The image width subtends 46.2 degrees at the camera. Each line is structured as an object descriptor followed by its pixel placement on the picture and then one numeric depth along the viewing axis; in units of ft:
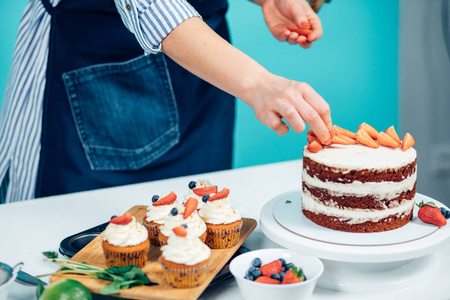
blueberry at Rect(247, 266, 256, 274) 3.51
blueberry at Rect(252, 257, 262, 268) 3.62
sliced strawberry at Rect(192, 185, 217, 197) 4.67
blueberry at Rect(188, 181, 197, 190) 4.83
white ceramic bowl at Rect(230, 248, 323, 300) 3.26
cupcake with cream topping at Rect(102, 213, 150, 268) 3.87
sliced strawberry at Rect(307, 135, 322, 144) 4.42
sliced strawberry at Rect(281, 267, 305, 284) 3.34
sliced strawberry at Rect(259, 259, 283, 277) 3.51
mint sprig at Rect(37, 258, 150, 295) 3.56
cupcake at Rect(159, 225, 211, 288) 3.52
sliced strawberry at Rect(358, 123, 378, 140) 4.62
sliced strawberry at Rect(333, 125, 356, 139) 4.68
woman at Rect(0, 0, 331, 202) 6.48
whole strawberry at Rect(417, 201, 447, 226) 4.09
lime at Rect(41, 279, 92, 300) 3.29
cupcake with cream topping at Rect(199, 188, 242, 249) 4.18
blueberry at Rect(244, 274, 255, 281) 3.48
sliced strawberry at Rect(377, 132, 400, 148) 4.44
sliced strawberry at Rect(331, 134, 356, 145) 4.51
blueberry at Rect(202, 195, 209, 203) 4.45
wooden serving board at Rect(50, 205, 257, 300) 3.50
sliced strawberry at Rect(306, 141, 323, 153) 4.35
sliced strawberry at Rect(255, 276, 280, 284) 3.40
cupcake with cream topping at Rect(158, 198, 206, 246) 3.98
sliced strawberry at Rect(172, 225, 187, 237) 3.61
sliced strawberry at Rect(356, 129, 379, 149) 4.44
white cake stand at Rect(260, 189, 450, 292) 3.66
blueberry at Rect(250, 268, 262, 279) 3.47
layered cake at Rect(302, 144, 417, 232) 4.12
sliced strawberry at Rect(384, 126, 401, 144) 4.53
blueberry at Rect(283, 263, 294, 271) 3.56
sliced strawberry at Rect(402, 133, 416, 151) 4.36
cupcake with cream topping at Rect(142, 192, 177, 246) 4.37
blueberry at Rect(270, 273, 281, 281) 3.45
